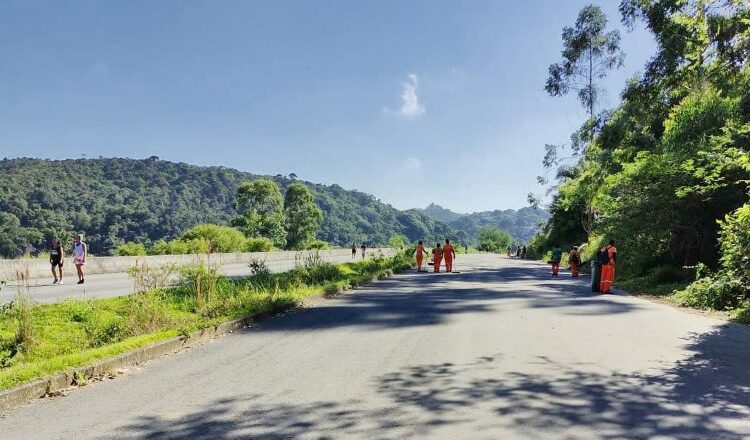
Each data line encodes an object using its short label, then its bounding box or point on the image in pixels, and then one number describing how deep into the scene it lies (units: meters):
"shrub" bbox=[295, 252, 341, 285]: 16.98
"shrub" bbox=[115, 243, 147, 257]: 38.81
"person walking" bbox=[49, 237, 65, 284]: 17.17
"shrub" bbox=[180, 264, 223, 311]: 11.48
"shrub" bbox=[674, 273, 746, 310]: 11.98
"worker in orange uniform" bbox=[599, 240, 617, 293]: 15.92
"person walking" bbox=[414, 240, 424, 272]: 27.28
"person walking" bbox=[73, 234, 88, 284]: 17.59
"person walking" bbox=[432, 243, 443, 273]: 26.58
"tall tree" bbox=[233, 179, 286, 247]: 73.12
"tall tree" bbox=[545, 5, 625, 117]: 37.03
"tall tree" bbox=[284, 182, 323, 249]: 78.75
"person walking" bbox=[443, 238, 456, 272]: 26.34
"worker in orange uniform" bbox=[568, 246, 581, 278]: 24.75
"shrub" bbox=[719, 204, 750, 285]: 11.44
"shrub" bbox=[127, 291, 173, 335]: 8.70
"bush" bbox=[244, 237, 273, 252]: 52.66
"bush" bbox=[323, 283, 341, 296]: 14.78
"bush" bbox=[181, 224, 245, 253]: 48.92
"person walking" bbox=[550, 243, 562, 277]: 25.41
